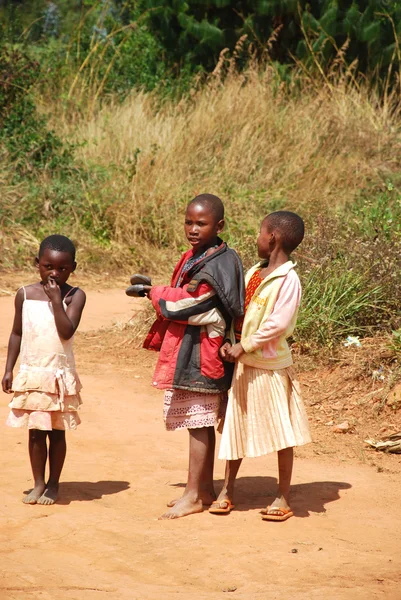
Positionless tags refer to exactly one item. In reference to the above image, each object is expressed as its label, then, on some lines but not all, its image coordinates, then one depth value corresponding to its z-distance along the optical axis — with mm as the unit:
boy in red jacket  8437
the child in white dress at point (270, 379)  8469
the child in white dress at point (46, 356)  8594
